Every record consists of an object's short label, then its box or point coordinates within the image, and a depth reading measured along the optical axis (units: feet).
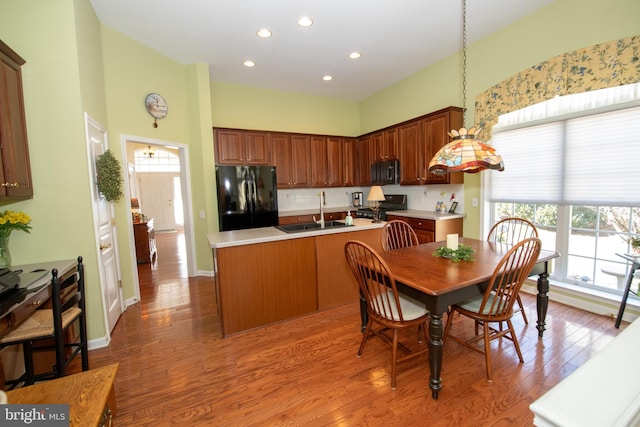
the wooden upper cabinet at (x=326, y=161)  17.24
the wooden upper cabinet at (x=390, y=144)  15.16
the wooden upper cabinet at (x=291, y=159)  16.02
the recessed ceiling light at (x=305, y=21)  9.78
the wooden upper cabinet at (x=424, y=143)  12.35
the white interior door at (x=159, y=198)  29.81
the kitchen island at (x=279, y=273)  8.46
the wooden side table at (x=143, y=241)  16.49
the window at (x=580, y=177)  8.36
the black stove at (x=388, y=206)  16.07
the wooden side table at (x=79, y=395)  3.80
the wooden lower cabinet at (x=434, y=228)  12.40
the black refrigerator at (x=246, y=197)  13.38
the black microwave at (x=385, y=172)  15.19
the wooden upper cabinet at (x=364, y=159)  17.35
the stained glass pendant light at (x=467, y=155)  6.06
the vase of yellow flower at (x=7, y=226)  6.30
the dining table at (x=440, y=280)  5.51
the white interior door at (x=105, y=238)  8.06
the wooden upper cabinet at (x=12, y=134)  6.05
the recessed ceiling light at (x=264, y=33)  10.45
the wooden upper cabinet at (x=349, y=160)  18.24
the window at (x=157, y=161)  29.55
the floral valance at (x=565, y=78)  7.70
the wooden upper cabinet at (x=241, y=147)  14.40
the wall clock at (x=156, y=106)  11.70
